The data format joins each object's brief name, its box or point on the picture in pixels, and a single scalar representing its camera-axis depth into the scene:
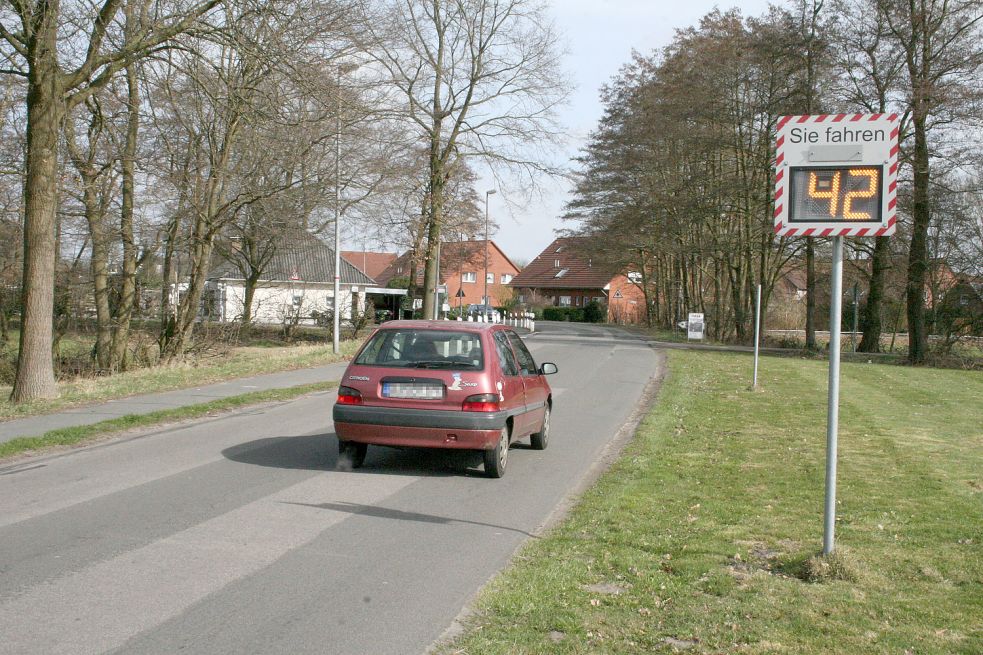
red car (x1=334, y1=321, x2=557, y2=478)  8.64
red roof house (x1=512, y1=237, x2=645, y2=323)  84.91
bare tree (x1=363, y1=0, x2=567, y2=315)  32.94
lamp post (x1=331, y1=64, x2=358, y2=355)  24.73
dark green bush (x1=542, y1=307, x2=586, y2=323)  85.38
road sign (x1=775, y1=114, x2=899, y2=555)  5.73
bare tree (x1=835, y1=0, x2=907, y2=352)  28.16
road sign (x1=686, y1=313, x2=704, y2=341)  39.91
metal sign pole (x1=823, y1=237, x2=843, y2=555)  5.68
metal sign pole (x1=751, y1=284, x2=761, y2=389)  18.78
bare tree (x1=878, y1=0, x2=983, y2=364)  26.31
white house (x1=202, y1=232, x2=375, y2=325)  35.19
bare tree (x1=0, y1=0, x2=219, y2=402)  13.55
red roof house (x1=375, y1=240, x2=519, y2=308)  67.06
